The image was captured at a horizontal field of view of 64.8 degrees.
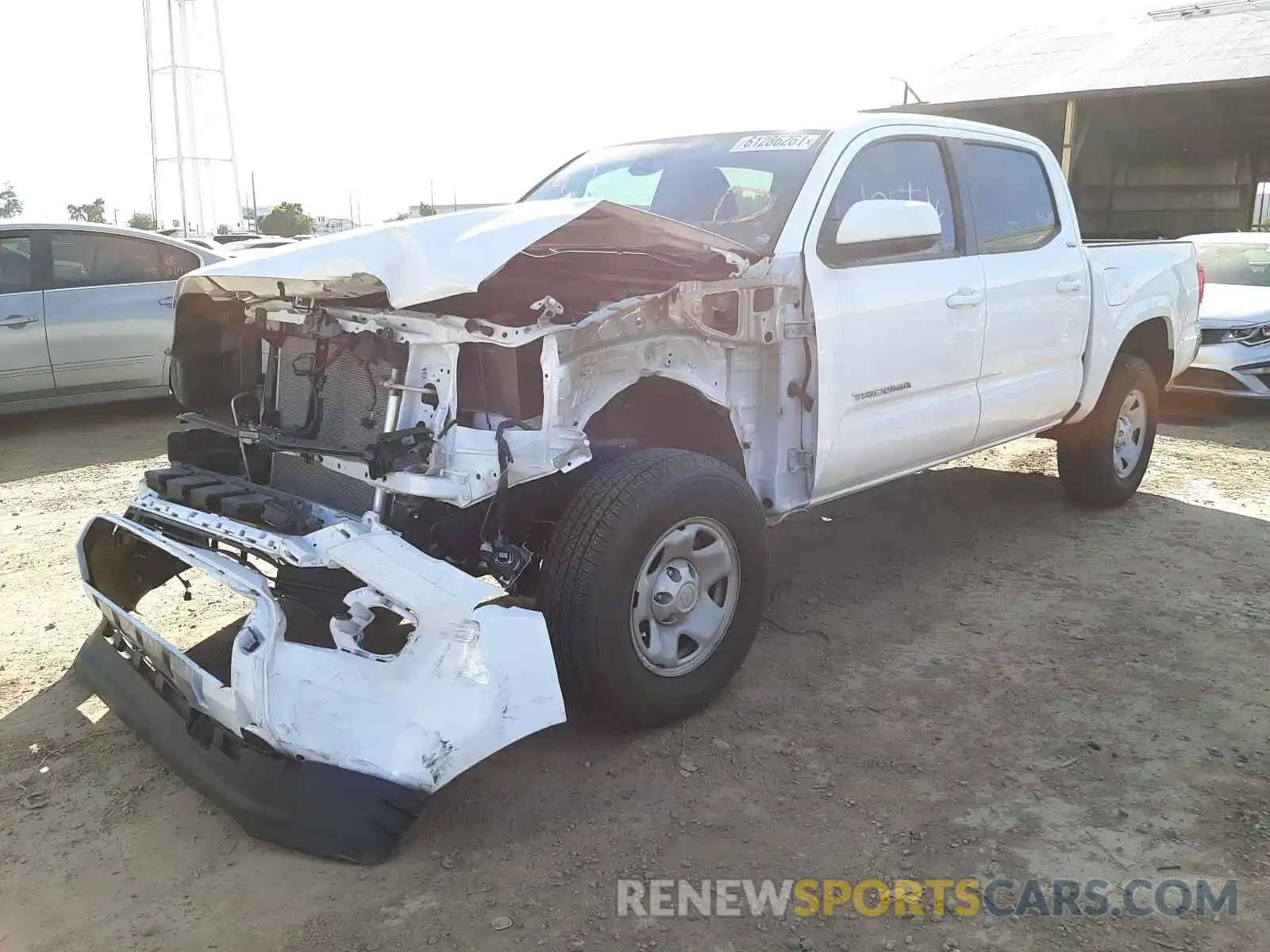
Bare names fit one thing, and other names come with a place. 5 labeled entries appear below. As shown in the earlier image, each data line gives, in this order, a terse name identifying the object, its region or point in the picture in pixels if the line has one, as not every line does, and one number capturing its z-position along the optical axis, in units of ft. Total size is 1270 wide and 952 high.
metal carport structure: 49.24
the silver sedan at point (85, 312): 23.45
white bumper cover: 8.13
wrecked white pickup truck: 8.29
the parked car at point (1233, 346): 26.99
